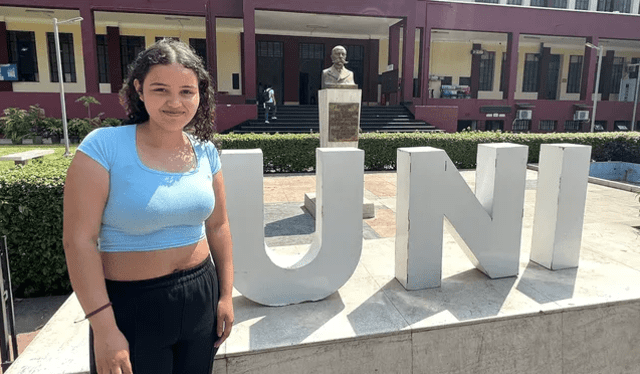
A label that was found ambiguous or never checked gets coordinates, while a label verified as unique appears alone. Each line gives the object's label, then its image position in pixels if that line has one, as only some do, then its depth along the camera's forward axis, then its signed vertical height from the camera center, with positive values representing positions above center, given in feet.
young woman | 4.70 -1.47
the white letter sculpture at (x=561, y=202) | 12.12 -2.74
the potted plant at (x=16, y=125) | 50.57 -2.56
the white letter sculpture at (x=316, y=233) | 9.73 -3.05
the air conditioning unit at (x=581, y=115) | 72.39 -0.86
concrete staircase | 53.47 -1.90
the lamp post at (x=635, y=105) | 75.77 +1.02
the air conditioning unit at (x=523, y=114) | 70.38 -0.77
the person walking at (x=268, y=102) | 52.95 +0.57
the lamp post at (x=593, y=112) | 67.31 -0.22
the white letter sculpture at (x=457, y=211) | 10.82 -2.75
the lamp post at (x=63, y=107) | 42.26 -0.36
